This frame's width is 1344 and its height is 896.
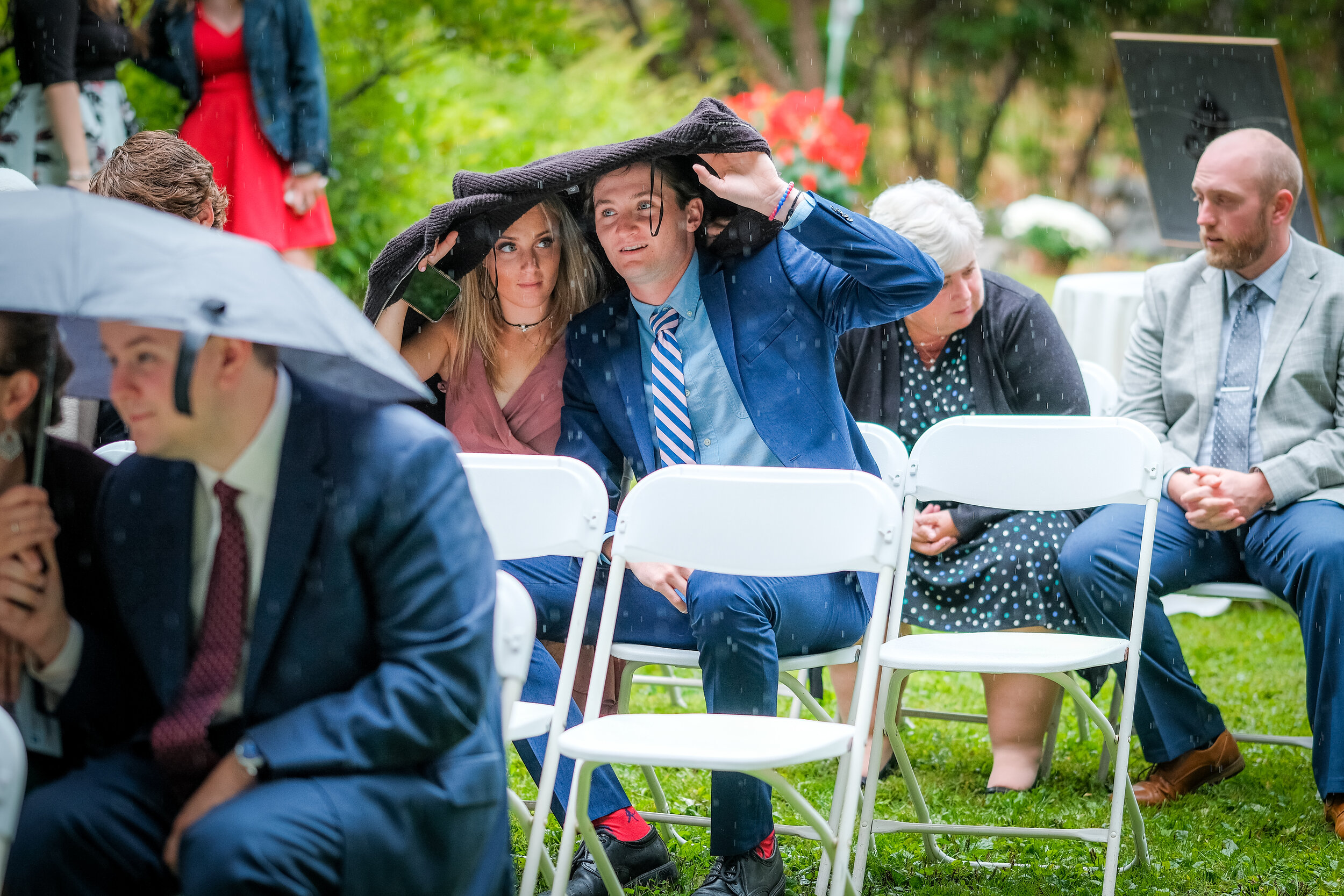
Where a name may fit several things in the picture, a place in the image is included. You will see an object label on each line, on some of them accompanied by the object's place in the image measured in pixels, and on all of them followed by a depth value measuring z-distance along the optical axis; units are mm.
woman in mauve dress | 7727
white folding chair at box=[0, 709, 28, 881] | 3658
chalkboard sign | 10984
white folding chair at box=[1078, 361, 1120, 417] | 10055
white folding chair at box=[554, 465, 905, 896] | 5473
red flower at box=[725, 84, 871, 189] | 14820
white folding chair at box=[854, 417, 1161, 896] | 6691
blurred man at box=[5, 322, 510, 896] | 3943
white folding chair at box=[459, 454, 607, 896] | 6543
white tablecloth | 12875
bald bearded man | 7945
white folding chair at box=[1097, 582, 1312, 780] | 8195
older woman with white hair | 8344
